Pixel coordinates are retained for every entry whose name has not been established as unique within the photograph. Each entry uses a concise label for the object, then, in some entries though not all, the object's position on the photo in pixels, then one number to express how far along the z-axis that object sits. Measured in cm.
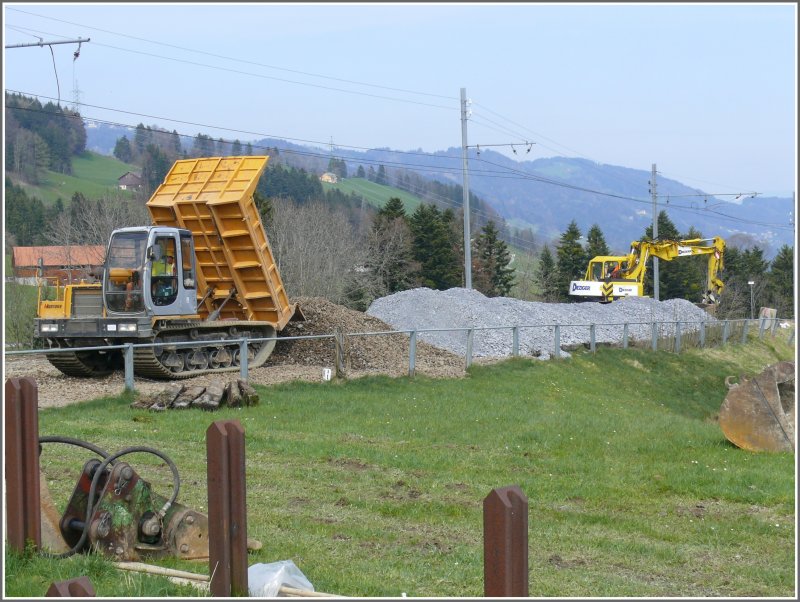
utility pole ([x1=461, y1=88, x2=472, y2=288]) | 3809
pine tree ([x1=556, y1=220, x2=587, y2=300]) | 7369
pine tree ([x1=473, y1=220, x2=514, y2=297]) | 6625
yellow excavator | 4562
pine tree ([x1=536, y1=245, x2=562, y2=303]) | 7275
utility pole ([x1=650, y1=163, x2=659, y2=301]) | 5247
